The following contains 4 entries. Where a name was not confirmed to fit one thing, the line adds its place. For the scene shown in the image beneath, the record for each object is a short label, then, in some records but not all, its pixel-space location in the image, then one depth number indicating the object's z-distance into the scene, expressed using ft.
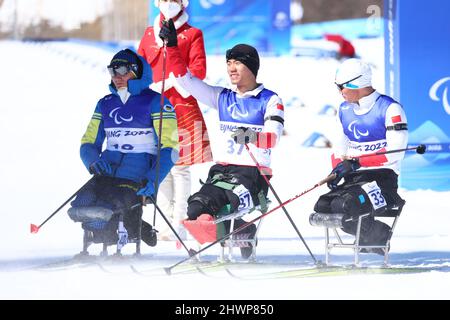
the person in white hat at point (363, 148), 50.93
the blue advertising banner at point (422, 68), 73.92
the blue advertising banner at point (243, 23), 112.57
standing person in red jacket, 57.06
